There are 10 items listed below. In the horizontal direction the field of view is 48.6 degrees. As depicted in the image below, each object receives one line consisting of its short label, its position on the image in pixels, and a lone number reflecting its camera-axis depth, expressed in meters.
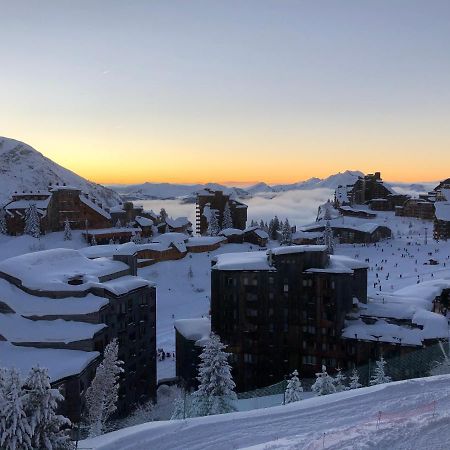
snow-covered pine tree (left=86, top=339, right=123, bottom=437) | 27.97
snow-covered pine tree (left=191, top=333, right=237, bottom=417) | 29.55
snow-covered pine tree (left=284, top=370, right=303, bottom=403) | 27.16
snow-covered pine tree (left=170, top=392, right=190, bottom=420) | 25.72
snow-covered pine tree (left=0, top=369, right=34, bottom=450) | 17.66
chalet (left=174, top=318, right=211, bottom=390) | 48.25
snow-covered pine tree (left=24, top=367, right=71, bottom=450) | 18.23
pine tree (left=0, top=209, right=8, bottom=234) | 105.81
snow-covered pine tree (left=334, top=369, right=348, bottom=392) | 29.44
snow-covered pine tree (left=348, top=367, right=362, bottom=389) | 28.76
